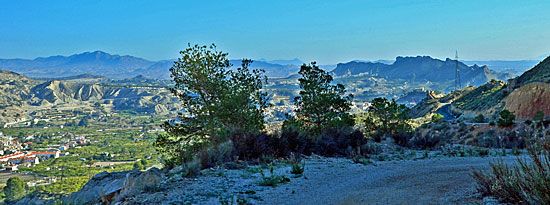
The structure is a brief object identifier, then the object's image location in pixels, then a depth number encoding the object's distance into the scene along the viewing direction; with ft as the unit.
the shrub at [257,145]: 38.90
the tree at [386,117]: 92.27
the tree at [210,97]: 56.08
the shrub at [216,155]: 34.94
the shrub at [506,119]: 79.25
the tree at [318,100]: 69.56
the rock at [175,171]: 32.95
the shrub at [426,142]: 58.85
